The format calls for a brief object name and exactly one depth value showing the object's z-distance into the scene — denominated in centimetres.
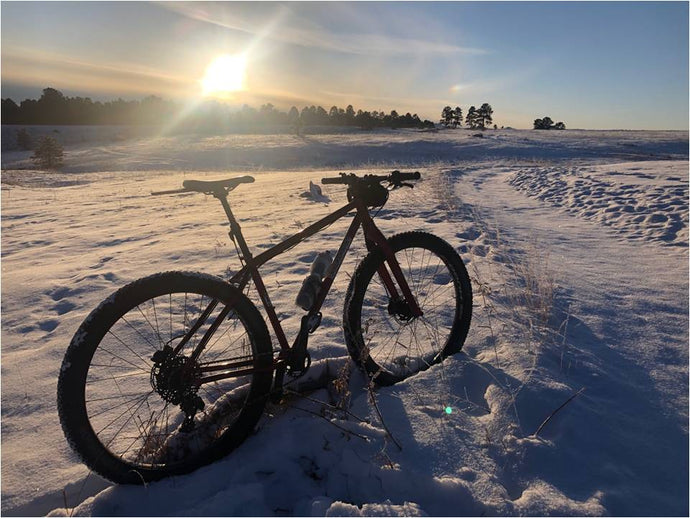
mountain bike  212
